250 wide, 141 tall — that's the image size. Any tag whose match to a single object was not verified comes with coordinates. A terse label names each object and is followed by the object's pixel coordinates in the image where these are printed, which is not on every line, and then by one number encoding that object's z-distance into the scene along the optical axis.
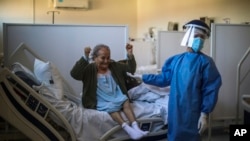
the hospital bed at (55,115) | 1.98
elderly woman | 2.27
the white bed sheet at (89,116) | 2.11
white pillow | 2.26
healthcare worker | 1.91
